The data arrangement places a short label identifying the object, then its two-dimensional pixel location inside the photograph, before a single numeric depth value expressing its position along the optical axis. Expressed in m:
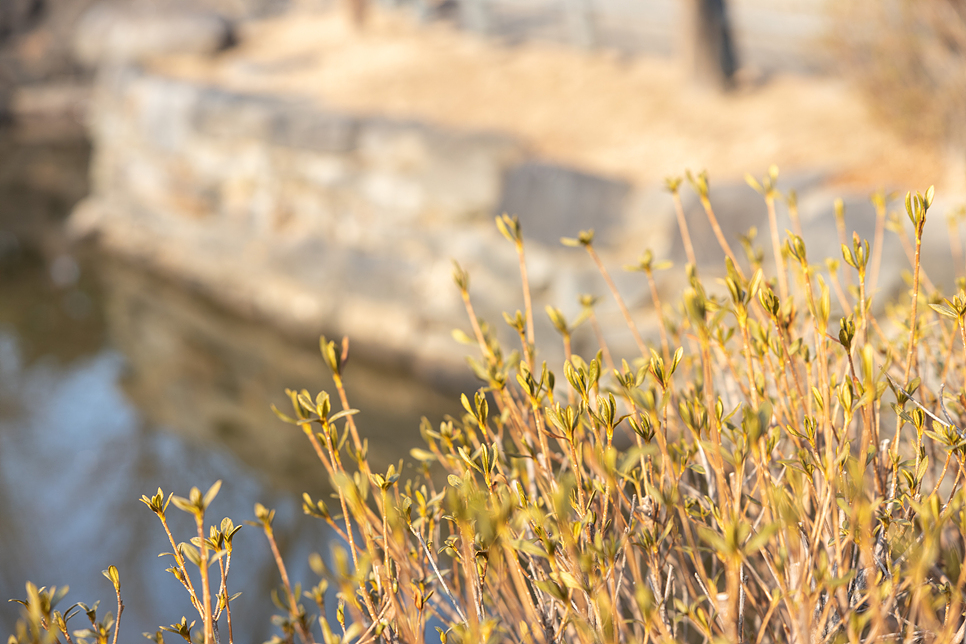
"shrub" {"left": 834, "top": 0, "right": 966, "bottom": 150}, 4.21
